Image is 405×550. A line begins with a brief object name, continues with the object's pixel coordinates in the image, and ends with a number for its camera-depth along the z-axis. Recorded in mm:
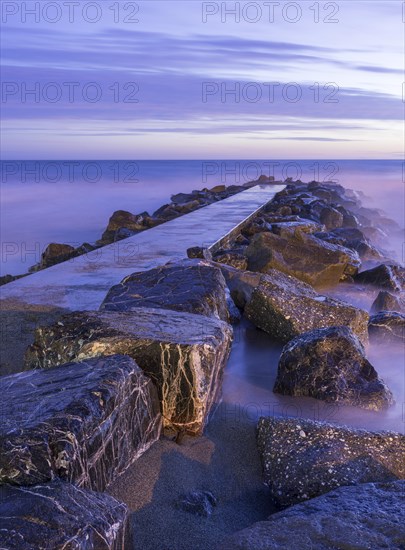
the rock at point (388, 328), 4520
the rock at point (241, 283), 4786
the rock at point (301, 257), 5887
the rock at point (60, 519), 1543
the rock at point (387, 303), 5500
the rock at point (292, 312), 4090
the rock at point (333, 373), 3252
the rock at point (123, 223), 10031
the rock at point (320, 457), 2396
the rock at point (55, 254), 7863
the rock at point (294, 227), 6899
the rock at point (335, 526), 1745
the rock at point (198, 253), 5369
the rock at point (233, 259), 5840
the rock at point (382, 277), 6289
